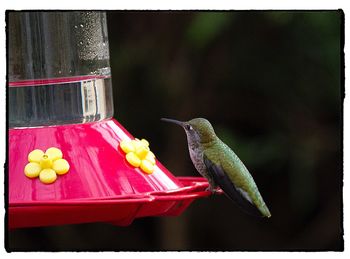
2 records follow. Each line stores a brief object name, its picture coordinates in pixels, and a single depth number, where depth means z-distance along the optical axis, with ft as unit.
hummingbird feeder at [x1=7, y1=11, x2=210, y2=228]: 14.05
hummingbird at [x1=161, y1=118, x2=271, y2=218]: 18.10
